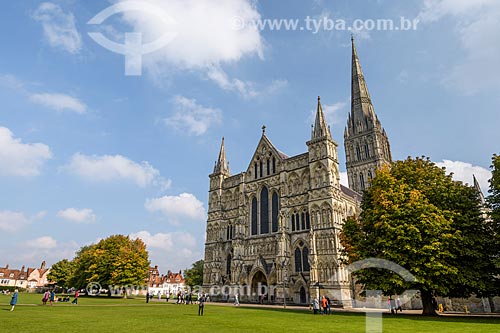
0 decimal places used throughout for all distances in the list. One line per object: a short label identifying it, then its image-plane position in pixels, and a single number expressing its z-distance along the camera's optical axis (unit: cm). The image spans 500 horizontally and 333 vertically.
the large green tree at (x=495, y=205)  2230
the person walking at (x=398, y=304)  3012
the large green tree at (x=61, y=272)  7681
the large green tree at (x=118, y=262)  4847
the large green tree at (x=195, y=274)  7550
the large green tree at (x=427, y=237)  2145
